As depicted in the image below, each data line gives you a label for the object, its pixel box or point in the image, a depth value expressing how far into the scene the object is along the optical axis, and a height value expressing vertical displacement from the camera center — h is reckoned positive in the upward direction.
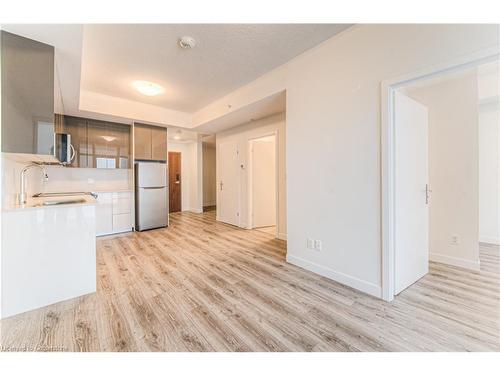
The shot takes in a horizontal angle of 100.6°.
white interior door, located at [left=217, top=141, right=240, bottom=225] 4.98 +0.11
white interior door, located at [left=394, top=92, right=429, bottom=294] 1.98 -0.06
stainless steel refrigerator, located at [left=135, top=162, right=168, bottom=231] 4.52 -0.18
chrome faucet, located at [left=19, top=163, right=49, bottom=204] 2.10 -0.03
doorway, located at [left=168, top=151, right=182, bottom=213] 6.93 +0.20
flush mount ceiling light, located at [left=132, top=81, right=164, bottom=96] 3.32 +1.64
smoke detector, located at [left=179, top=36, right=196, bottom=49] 2.28 +1.63
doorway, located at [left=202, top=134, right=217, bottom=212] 7.91 +0.45
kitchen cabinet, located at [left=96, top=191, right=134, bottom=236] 4.13 -0.53
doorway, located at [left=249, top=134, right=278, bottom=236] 4.71 +0.06
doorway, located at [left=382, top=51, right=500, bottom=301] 1.89 +0.13
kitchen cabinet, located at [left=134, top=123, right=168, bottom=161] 4.52 +1.01
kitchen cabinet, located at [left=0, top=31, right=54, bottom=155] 1.73 +0.83
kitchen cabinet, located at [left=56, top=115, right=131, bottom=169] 4.11 +0.96
